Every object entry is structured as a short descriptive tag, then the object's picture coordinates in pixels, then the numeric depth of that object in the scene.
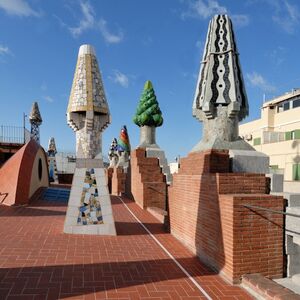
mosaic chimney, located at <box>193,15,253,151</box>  6.70
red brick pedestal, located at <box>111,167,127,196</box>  21.56
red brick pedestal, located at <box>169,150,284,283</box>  4.96
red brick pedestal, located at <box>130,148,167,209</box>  13.70
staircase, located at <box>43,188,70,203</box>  15.78
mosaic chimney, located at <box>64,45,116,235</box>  8.11
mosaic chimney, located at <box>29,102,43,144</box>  29.34
